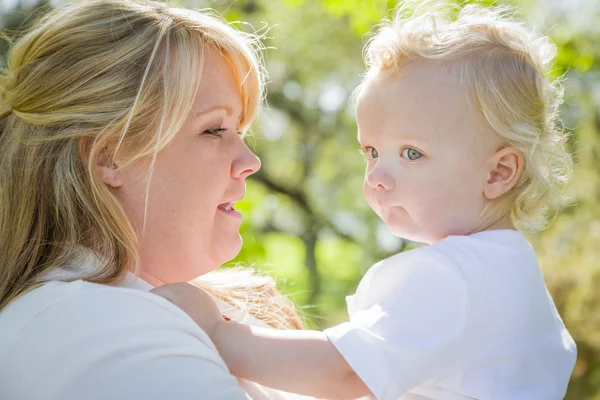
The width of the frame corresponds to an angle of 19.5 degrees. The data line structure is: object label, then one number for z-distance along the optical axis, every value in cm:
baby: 129
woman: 140
